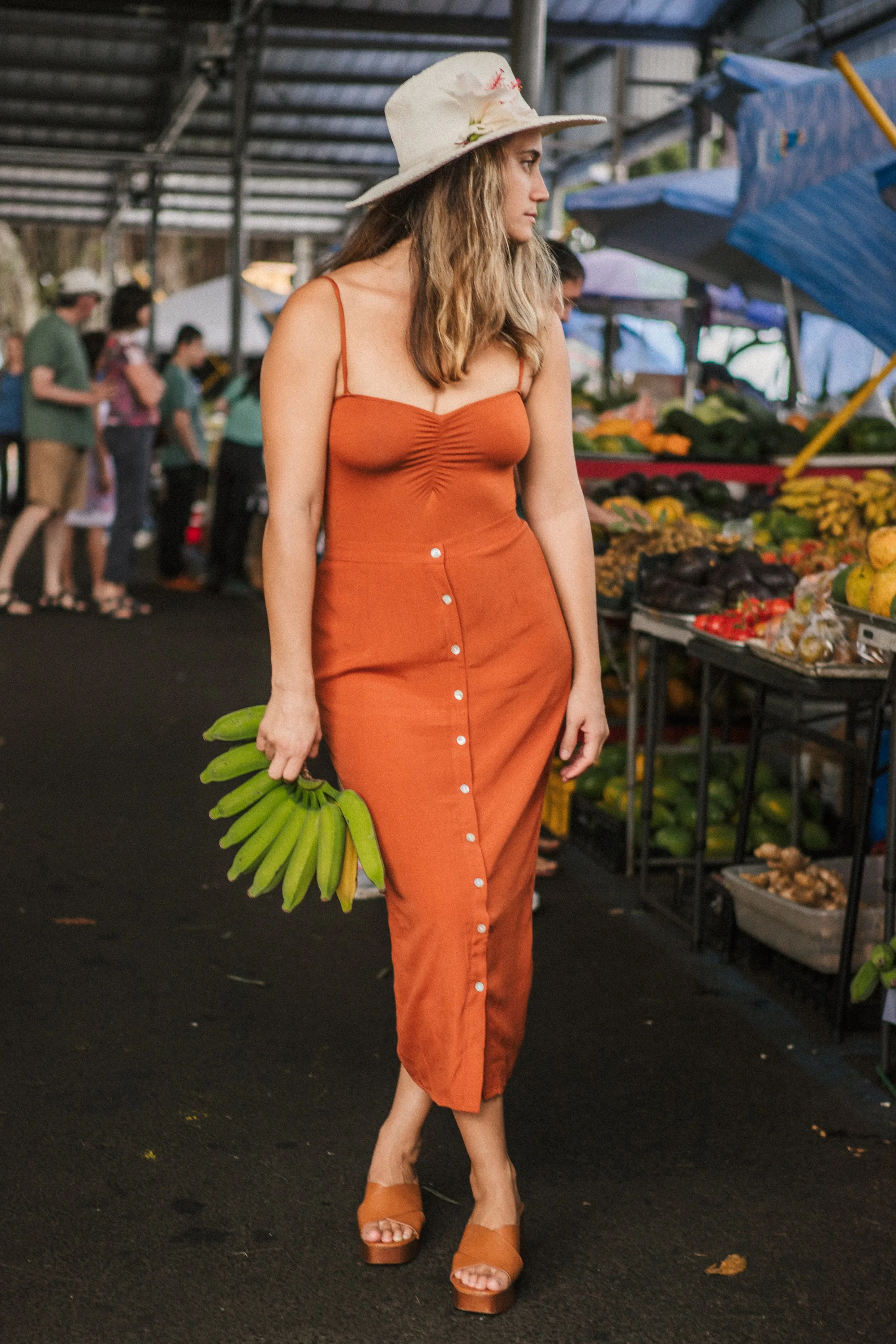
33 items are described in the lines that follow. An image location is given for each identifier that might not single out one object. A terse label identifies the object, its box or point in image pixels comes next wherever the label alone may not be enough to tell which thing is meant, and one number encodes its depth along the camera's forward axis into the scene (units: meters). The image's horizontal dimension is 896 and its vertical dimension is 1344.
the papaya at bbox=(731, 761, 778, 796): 4.80
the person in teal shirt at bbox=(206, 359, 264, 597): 10.70
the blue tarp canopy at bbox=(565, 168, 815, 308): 8.52
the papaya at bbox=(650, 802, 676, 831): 4.75
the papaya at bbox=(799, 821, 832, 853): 4.50
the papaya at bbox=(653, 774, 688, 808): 4.80
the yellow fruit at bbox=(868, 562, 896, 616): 3.22
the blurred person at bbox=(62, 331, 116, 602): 9.84
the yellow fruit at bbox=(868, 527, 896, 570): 3.37
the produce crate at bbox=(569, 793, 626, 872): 4.88
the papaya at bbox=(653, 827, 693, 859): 4.66
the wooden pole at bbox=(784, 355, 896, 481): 6.46
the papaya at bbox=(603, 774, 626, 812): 4.98
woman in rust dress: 2.23
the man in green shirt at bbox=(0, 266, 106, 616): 9.02
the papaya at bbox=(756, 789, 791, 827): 4.59
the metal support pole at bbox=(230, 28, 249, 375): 13.92
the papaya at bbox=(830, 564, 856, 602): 3.46
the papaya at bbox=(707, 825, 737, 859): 4.64
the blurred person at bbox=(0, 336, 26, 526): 13.52
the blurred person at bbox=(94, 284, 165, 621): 9.41
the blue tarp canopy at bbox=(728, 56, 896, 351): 4.59
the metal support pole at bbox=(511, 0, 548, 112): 4.95
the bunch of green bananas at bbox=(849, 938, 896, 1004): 3.09
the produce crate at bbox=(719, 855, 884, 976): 3.61
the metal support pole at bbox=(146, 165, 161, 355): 21.34
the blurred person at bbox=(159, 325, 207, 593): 10.82
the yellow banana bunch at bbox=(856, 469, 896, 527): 5.36
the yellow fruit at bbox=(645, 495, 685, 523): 5.54
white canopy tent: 21.69
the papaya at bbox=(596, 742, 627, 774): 5.15
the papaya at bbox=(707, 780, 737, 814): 4.76
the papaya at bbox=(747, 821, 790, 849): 4.52
